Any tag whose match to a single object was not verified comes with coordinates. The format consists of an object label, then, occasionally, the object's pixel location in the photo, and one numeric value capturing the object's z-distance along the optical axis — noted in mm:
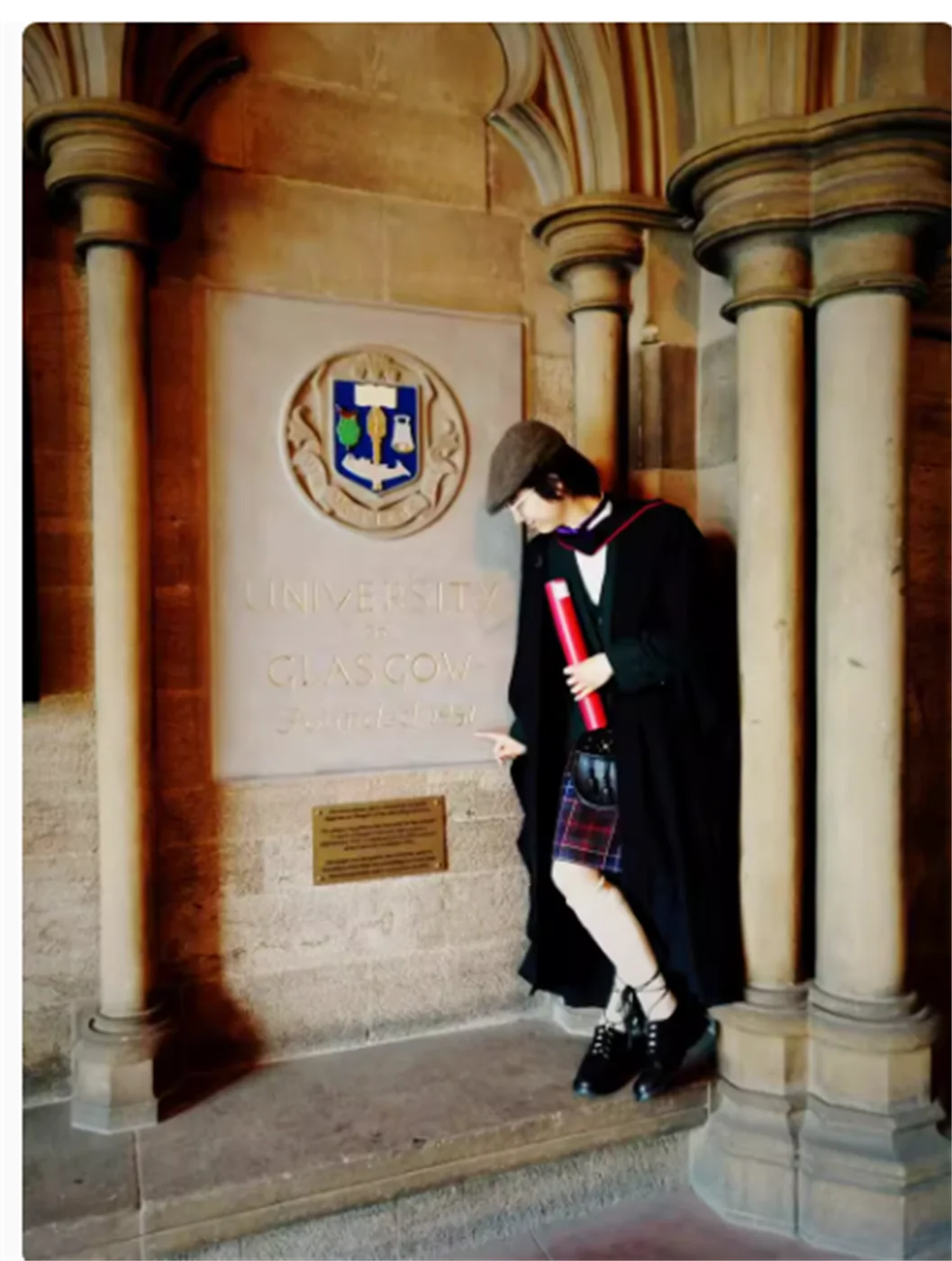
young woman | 2449
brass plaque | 2691
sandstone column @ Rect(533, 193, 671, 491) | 2721
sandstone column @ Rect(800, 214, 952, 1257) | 2318
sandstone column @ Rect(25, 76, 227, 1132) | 2279
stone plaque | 2598
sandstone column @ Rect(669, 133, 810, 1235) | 2414
